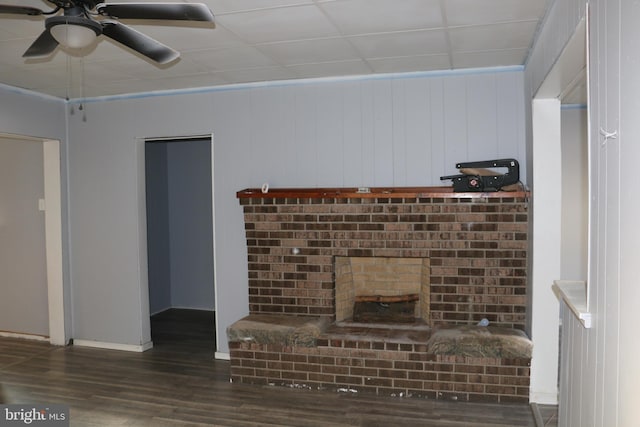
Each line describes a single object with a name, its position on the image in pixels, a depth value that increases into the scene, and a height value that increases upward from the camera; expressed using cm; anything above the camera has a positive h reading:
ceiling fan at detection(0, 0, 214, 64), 195 +75
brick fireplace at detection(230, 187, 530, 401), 361 -63
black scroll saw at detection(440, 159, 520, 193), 366 +15
